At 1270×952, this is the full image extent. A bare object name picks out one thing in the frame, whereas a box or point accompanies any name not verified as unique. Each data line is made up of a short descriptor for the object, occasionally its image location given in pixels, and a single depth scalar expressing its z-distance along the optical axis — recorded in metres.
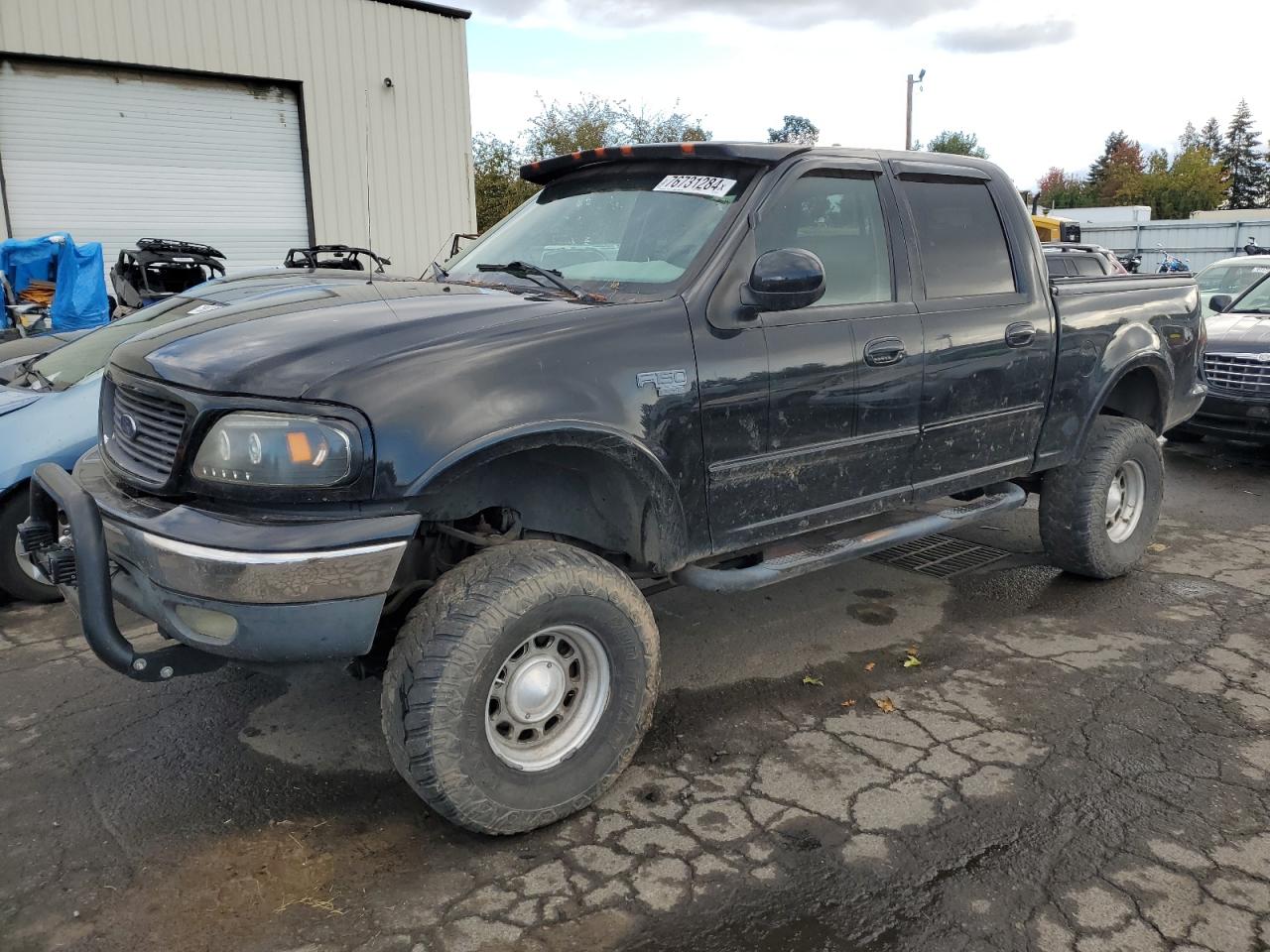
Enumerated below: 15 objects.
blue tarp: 10.36
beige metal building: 12.37
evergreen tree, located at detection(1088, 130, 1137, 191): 94.50
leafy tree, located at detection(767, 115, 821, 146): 72.31
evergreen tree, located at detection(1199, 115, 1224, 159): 92.12
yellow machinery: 22.42
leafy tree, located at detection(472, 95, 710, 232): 27.56
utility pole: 33.56
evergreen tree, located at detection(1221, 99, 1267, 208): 88.19
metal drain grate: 5.56
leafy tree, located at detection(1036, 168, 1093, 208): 82.88
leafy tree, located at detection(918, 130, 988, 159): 86.38
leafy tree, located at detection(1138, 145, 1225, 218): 68.06
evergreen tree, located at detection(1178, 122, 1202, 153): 91.94
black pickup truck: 2.58
